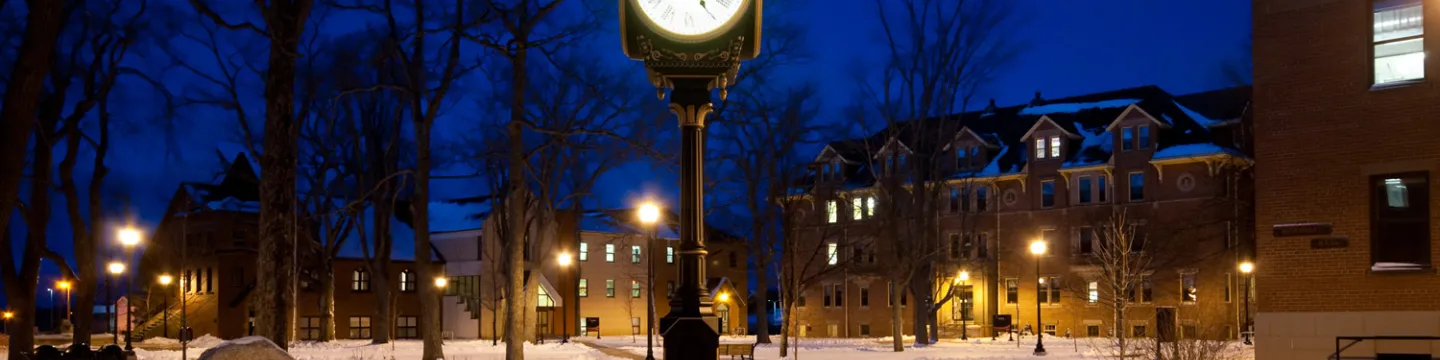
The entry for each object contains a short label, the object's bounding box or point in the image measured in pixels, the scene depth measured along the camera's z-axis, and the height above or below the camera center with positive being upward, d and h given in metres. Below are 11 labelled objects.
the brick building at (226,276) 64.62 -0.98
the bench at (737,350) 31.05 -2.45
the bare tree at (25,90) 17.28 +2.20
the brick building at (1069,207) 54.78 +1.95
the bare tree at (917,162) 44.06 +3.10
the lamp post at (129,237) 32.12 +0.51
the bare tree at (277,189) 18.84 +0.97
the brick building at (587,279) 67.31 -1.30
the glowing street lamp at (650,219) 26.28 +0.70
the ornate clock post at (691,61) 6.85 +1.00
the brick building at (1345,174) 20.31 +1.18
